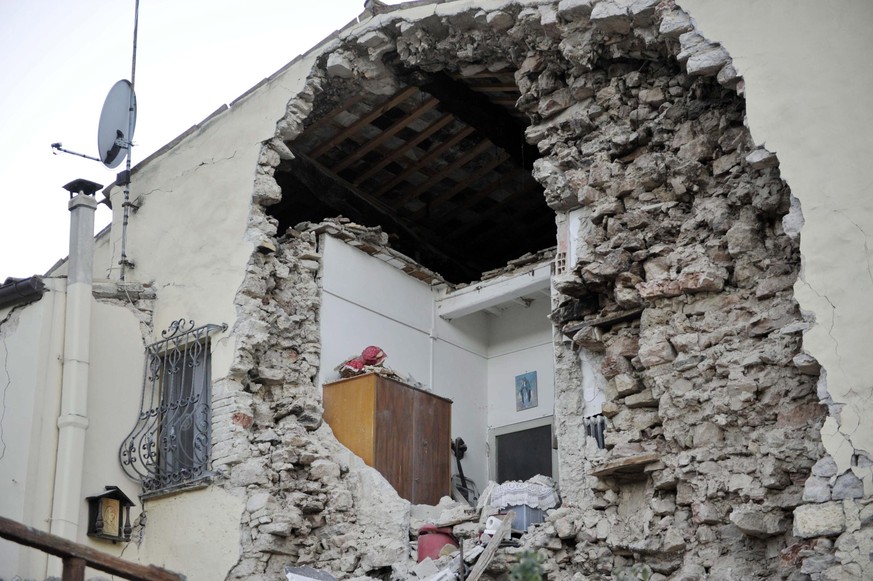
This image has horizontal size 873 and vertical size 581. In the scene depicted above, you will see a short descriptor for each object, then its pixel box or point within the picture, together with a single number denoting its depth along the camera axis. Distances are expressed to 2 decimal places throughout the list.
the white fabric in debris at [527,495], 9.55
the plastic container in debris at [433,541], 9.55
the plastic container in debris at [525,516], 9.47
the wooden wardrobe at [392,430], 10.82
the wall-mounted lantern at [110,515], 10.11
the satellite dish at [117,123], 11.91
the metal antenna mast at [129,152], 11.88
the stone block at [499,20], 9.91
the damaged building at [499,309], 7.94
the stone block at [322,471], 10.34
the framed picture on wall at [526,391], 12.46
